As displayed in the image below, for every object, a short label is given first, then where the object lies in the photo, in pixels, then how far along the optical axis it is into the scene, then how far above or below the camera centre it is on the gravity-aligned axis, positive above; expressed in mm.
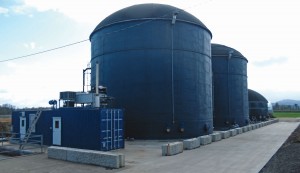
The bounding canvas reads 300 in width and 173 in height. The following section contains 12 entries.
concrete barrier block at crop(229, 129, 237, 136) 29919 -2890
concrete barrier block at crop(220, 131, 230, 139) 27138 -2784
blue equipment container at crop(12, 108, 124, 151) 19359 -1551
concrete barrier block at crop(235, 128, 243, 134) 32375 -2916
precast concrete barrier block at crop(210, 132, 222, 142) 24491 -2752
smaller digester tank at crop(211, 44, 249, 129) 41188 +2114
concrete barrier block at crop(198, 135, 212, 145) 22219 -2679
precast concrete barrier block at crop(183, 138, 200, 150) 19859 -2657
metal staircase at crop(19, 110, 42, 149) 21350 -1566
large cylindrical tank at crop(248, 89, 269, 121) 61572 -548
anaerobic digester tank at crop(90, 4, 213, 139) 25516 +3060
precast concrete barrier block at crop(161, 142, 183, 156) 17234 -2614
